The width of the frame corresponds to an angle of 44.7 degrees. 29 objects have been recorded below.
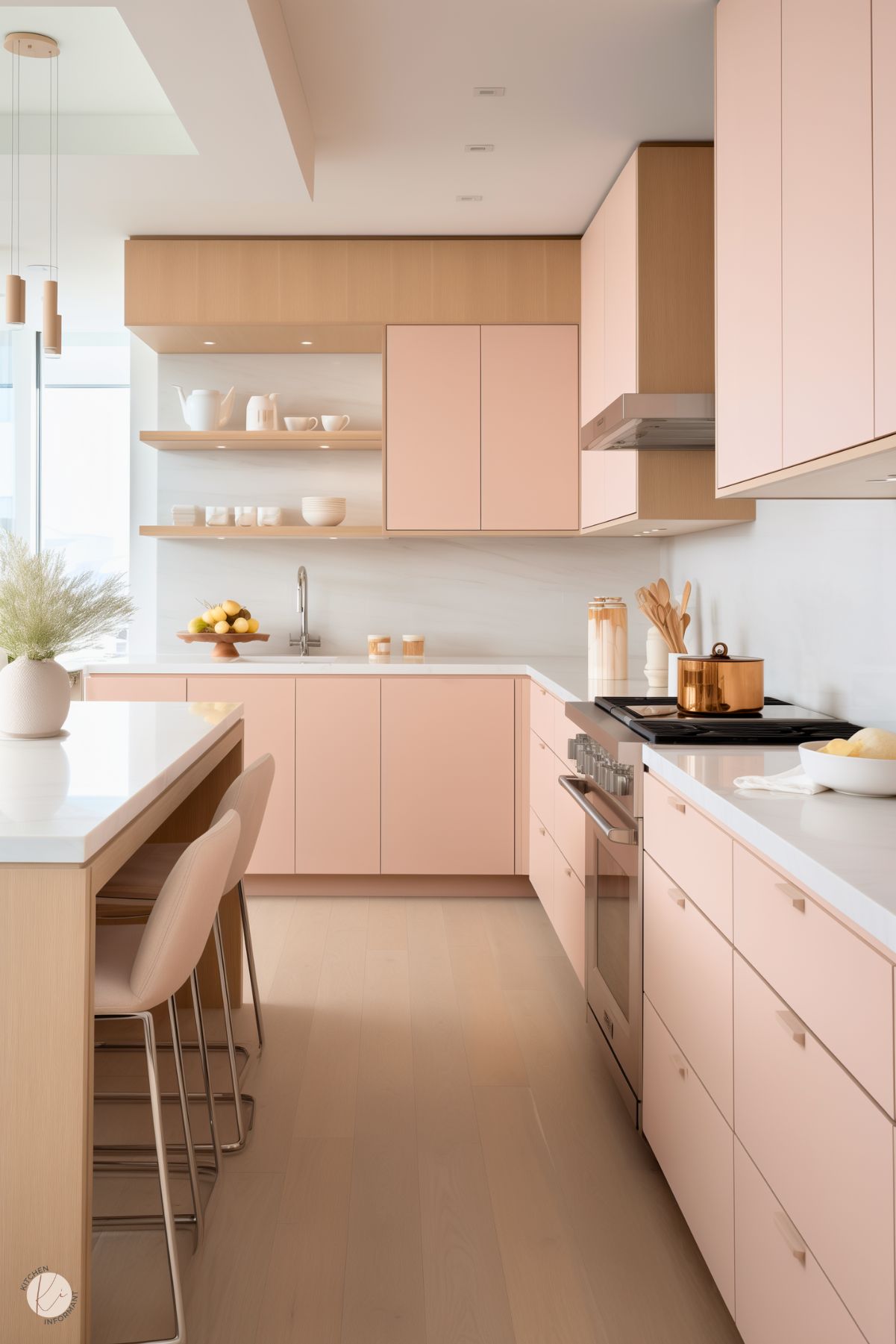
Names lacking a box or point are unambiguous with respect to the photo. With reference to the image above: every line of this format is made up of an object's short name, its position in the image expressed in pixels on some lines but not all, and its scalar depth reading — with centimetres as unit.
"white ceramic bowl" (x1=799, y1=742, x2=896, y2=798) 172
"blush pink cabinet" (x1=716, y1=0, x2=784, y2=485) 220
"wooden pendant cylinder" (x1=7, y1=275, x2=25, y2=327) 271
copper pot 269
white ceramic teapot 461
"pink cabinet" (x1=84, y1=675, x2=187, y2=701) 435
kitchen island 153
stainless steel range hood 296
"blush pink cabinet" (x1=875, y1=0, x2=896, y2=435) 164
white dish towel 180
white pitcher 462
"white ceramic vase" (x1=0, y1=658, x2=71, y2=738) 249
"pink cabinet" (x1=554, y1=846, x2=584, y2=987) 313
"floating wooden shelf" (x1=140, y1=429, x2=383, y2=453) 455
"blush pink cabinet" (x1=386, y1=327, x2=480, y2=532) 448
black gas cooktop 237
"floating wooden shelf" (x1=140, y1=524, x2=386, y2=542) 462
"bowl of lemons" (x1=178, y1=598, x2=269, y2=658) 454
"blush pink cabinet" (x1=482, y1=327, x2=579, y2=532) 450
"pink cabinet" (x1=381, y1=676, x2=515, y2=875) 435
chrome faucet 484
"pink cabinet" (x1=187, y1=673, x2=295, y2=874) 435
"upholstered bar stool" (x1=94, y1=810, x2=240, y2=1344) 174
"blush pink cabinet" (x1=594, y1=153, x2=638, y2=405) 349
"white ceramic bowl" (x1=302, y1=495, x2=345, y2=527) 467
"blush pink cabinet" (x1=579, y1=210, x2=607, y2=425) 404
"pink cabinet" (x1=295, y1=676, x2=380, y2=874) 435
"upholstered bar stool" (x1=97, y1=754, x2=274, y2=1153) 237
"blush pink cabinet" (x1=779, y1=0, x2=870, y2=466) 176
